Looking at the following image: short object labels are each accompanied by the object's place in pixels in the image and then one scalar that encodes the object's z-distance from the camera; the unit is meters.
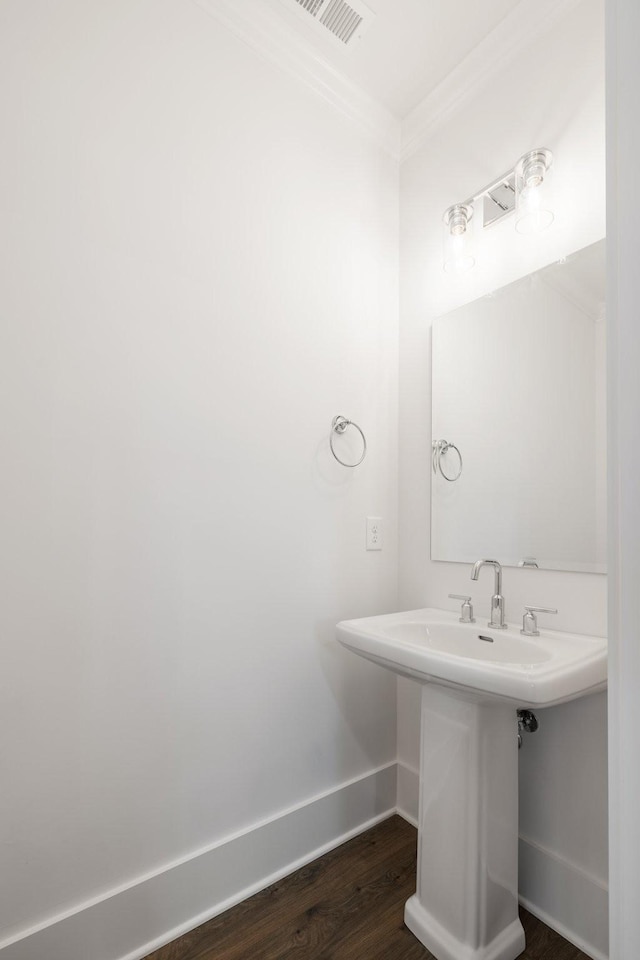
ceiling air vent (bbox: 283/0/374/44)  1.51
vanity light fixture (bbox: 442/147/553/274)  1.41
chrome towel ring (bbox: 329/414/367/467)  1.69
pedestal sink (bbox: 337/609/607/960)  1.13
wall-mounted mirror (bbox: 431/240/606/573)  1.31
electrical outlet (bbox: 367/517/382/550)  1.79
